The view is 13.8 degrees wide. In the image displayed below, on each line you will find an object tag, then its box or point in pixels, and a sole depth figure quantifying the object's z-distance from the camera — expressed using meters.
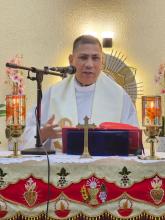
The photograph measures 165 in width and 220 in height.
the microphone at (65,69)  3.27
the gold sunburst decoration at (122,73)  7.35
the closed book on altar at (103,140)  2.99
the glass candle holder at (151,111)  2.96
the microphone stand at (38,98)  3.17
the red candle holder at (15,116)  2.95
